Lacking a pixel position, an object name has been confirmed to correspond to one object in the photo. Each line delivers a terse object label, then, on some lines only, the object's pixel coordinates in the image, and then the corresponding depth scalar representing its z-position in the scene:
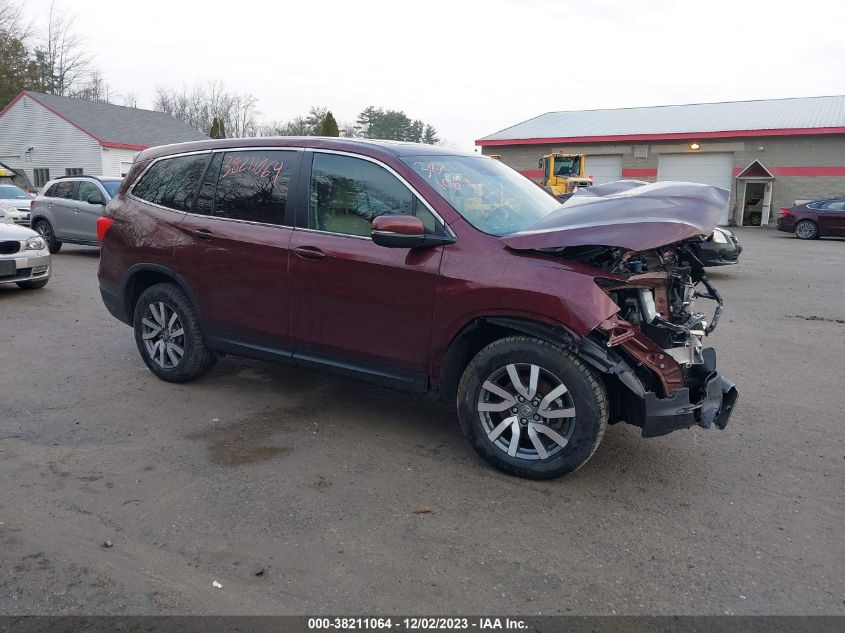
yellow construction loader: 26.75
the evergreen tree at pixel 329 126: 38.97
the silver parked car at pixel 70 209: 14.40
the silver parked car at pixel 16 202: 19.98
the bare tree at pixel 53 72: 56.25
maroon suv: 3.80
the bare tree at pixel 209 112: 78.56
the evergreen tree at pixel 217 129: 43.09
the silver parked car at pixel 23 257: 9.63
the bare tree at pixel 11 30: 48.53
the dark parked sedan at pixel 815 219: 22.45
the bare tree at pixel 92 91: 61.35
